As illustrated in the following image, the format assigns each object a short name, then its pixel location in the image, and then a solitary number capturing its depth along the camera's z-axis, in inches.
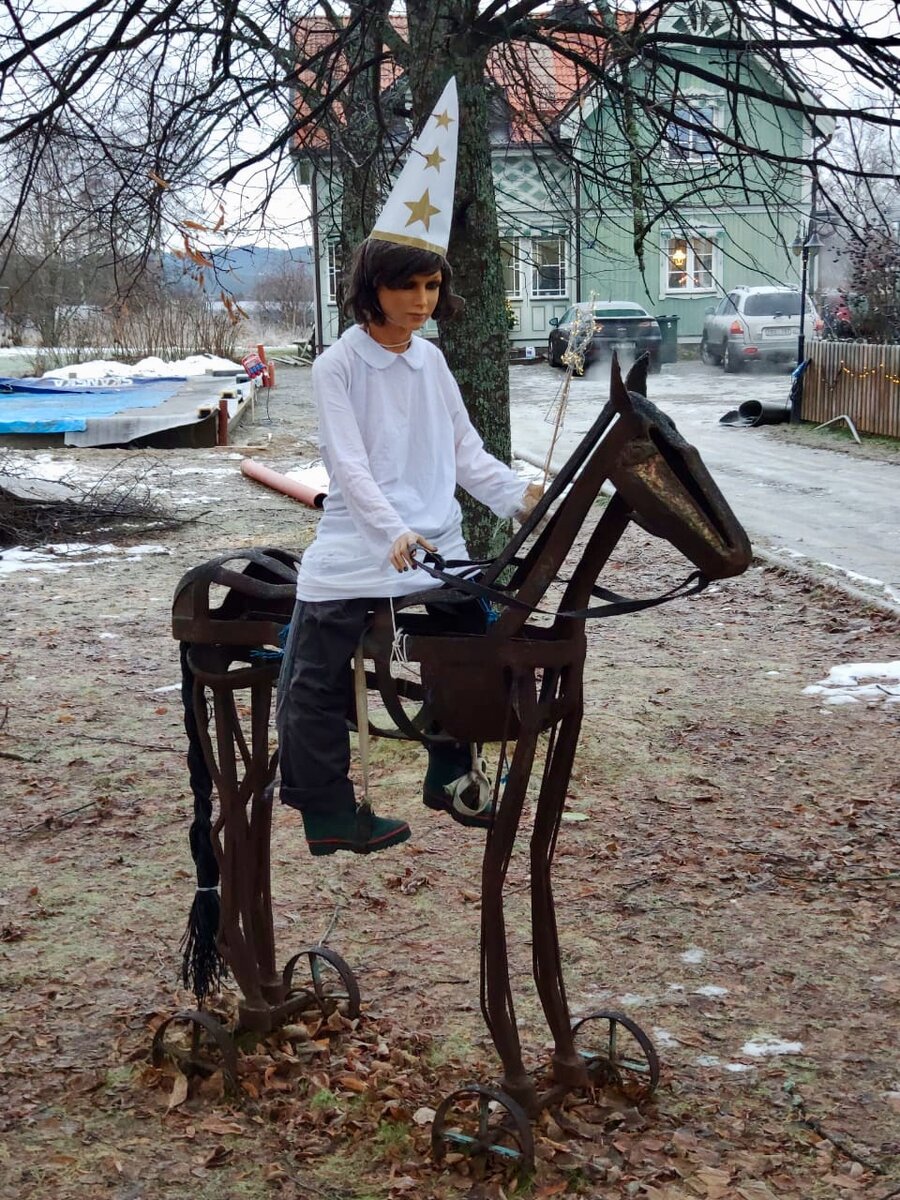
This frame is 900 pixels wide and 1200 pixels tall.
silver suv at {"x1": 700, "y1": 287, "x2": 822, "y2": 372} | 1009.5
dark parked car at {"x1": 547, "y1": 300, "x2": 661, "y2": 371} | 1006.4
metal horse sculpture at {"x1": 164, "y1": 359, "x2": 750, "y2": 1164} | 100.9
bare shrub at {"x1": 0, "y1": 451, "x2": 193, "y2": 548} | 427.2
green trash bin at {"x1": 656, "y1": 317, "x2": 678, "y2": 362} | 1183.7
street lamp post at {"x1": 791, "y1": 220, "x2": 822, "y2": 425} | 704.4
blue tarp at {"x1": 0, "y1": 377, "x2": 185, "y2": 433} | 690.2
